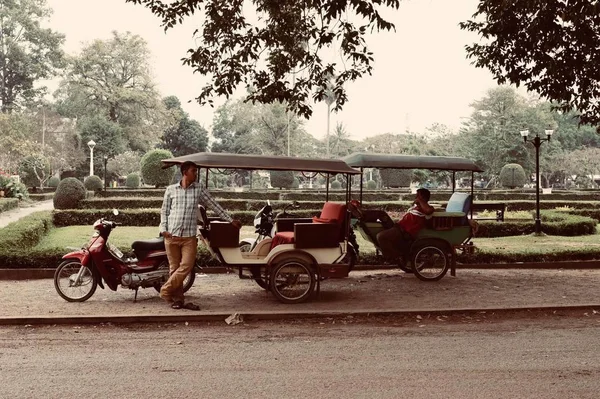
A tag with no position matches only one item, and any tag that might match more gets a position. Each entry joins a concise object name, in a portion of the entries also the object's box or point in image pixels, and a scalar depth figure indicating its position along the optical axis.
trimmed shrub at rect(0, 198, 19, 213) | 24.96
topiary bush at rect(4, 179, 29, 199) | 31.50
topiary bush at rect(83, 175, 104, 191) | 42.09
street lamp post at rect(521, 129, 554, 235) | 18.33
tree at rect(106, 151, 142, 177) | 58.62
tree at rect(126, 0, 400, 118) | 10.39
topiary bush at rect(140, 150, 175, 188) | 41.59
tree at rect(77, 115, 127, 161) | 55.50
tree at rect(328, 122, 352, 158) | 80.81
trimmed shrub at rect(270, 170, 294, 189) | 50.94
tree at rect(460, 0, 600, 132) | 11.73
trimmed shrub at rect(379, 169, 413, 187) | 57.97
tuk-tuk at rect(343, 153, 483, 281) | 10.13
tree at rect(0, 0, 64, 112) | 57.69
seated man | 9.98
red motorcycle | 8.11
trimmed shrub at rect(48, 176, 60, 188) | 51.41
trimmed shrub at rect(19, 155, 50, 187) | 45.06
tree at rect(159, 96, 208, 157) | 72.44
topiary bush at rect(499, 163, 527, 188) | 52.56
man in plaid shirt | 7.75
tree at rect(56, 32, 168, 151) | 56.91
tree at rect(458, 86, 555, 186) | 57.97
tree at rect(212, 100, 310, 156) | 68.75
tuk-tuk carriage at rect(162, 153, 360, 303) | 8.19
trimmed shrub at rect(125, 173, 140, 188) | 56.38
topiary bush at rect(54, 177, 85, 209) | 24.05
